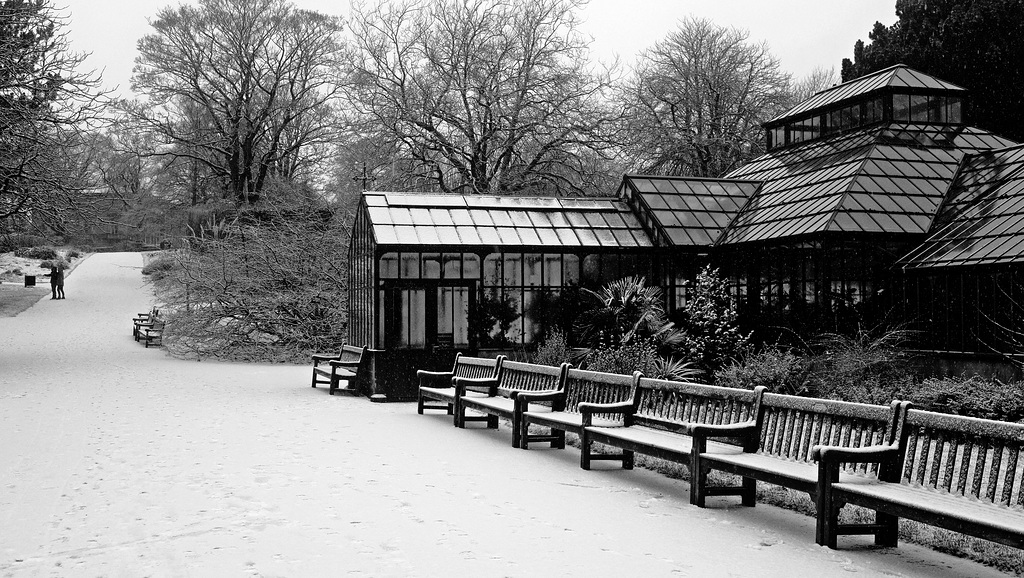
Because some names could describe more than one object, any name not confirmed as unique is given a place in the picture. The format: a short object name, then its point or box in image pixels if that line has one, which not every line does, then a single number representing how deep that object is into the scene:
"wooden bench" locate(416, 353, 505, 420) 14.18
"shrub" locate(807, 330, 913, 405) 13.20
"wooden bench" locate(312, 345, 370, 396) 18.06
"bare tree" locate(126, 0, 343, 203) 39.62
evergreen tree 32.94
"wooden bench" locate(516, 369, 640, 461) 10.51
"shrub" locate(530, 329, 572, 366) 17.41
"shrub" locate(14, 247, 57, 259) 60.28
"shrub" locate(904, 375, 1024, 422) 11.42
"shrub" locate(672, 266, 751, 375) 18.05
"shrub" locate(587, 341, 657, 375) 15.62
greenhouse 16.86
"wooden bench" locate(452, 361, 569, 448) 11.72
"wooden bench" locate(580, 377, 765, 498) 7.94
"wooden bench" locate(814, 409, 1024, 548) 5.49
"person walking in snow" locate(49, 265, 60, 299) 46.22
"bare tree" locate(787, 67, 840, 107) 43.09
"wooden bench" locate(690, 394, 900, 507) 6.79
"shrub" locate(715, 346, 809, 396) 14.10
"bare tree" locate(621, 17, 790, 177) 37.22
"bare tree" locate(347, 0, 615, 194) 32.81
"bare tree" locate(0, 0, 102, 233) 23.22
